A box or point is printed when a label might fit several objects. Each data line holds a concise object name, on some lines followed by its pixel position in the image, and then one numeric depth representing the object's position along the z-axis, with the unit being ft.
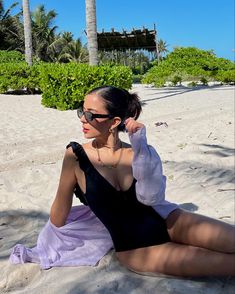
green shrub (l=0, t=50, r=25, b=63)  51.47
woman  5.55
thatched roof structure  60.23
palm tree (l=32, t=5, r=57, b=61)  93.10
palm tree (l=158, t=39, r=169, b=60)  159.03
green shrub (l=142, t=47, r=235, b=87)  50.54
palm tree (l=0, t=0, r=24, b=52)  83.54
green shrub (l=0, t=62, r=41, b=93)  34.71
